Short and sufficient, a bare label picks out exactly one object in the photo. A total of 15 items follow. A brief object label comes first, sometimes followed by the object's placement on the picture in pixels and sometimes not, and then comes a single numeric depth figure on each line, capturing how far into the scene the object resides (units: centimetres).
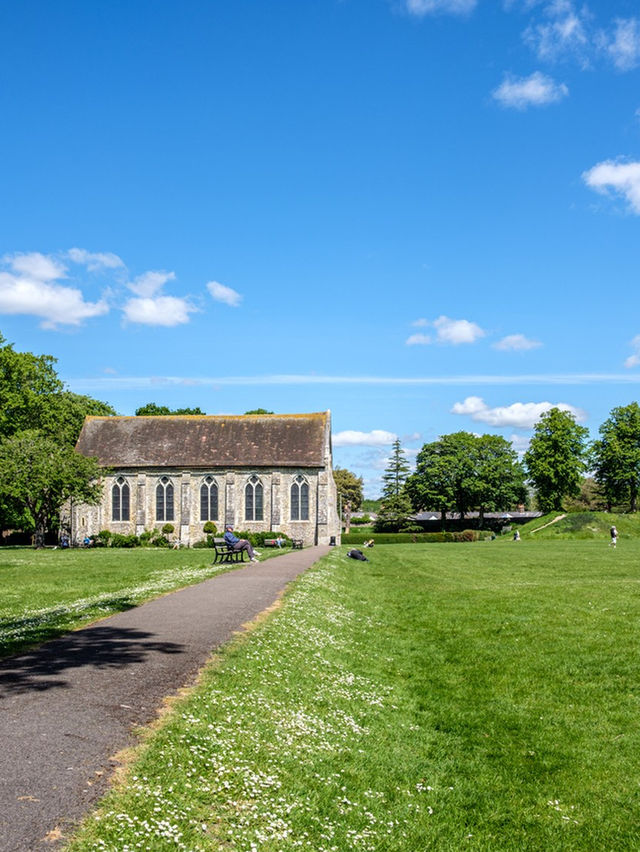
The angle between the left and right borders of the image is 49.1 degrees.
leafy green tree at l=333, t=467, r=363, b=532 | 12344
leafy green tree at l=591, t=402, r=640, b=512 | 8538
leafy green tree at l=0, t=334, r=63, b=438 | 5919
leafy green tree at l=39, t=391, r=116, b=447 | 6406
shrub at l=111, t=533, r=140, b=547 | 5847
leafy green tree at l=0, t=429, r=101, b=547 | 5028
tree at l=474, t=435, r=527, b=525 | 9194
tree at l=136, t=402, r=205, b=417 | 9012
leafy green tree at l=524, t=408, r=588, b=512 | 8481
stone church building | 5972
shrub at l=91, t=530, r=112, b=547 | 5891
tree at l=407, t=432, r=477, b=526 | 9088
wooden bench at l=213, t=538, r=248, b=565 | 3338
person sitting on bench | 3300
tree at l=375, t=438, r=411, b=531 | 8662
